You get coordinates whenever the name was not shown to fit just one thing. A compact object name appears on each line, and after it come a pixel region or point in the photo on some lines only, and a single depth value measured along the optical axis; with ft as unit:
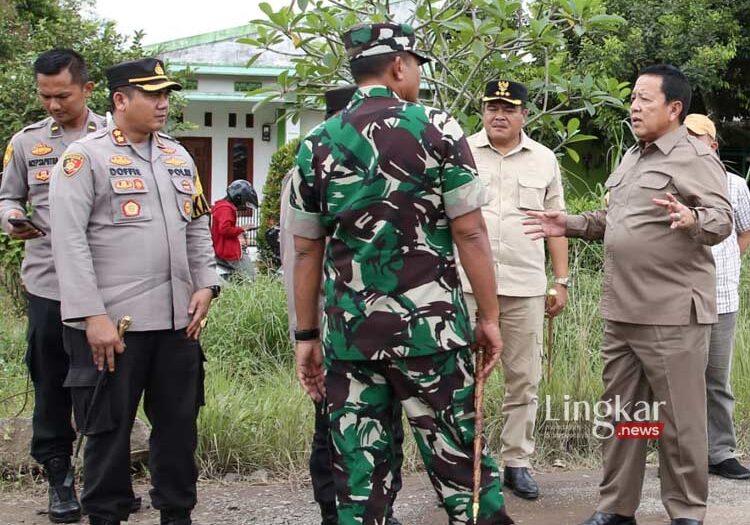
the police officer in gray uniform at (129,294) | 12.44
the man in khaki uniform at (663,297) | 13.47
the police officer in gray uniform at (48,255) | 14.43
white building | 57.82
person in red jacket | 29.60
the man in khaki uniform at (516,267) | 16.06
